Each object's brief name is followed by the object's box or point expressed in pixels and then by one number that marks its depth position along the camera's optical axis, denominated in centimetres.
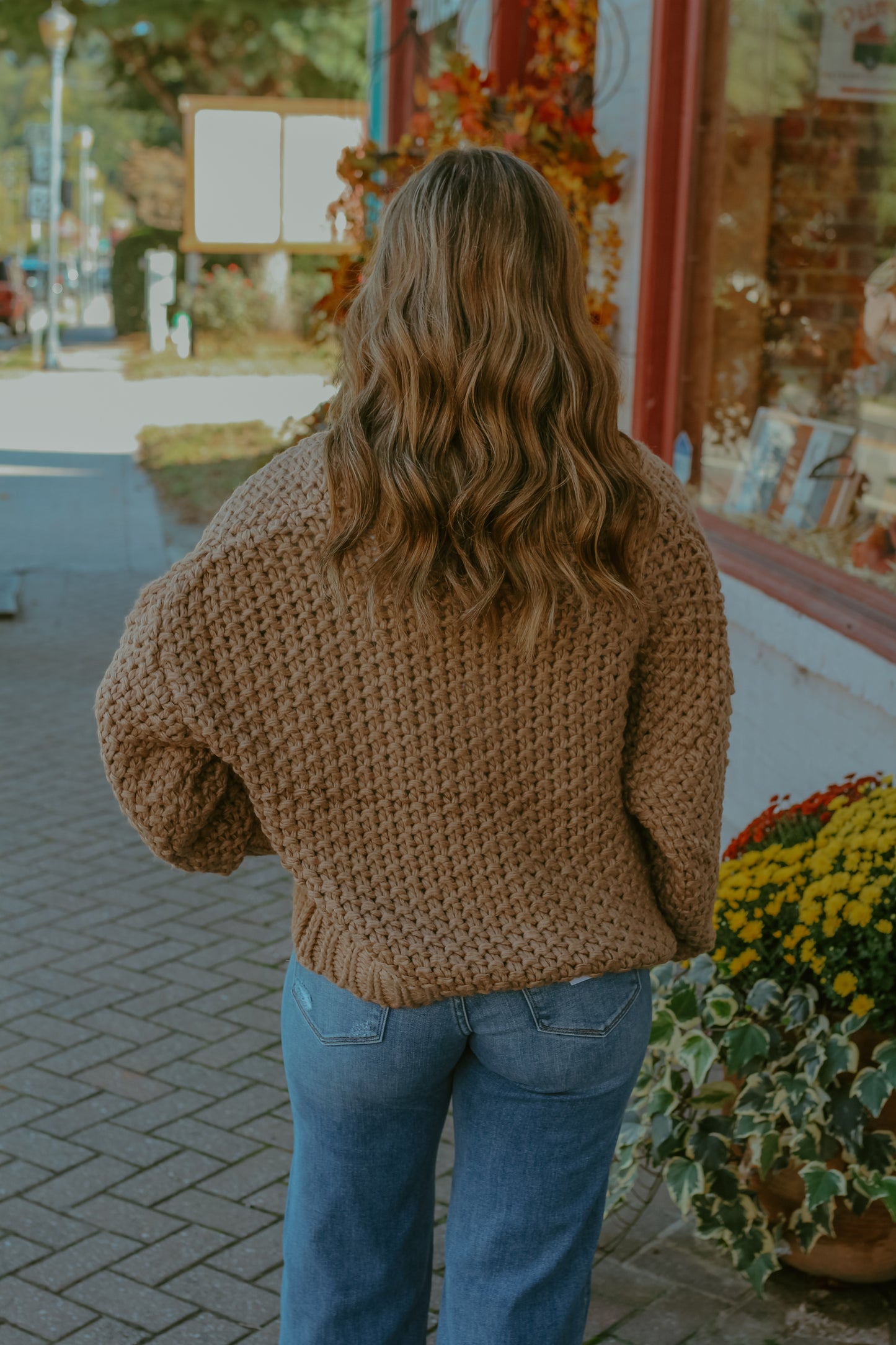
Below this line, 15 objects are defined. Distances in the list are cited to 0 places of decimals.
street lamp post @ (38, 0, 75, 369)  2062
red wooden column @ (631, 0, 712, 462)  474
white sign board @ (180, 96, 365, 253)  924
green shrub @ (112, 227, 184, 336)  3095
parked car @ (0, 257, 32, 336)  3616
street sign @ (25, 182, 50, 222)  2781
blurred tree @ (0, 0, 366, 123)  2180
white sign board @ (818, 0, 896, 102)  405
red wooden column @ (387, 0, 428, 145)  893
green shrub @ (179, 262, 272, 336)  2481
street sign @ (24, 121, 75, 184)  2755
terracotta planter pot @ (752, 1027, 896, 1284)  270
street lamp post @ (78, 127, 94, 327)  5414
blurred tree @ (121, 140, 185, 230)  3891
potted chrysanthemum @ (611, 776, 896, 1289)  258
